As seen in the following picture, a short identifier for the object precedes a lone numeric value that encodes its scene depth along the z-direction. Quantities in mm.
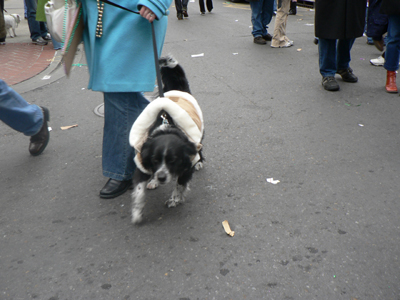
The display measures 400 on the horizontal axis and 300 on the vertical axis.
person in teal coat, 2498
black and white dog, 2428
